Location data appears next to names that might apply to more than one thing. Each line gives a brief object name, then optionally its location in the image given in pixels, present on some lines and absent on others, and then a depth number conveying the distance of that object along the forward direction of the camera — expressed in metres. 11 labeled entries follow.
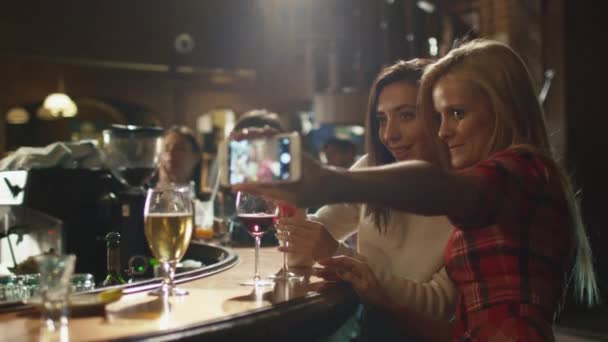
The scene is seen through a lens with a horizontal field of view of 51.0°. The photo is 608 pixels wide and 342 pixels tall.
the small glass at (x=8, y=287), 1.46
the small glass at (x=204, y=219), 3.09
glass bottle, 1.64
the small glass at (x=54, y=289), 1.11
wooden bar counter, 1.07
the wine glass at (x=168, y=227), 1.38
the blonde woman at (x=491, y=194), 0.99
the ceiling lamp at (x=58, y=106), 9.51
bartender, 4.41
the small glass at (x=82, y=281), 1.51
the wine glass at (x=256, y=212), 1.61
